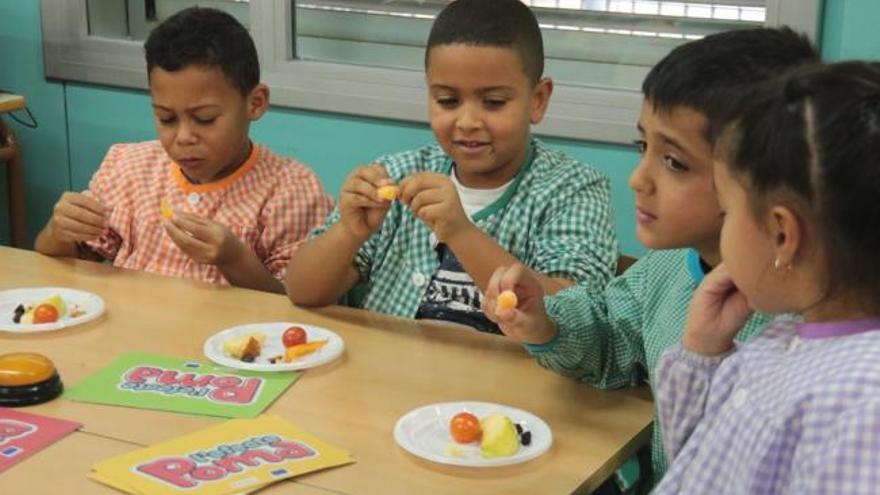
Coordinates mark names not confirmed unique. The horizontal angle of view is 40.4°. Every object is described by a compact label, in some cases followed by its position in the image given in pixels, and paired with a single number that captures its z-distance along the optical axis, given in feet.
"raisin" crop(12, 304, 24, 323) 6.01
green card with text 4.98
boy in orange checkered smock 7.29
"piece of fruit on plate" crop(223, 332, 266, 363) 5.55
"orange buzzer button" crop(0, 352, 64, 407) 4.99
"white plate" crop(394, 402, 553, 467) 4.47
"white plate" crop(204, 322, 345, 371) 5.39
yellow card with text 4.25
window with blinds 9.50
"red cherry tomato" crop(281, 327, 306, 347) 5.66
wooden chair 11.41
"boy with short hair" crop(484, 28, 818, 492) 4.76
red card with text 4.51
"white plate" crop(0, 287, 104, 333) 5.87
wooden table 4.42
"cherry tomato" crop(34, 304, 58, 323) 5.94
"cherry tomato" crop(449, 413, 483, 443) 4.64
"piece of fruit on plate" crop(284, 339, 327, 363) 5.51
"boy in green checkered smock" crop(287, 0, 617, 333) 6.33
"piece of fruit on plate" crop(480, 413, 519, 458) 4.53
